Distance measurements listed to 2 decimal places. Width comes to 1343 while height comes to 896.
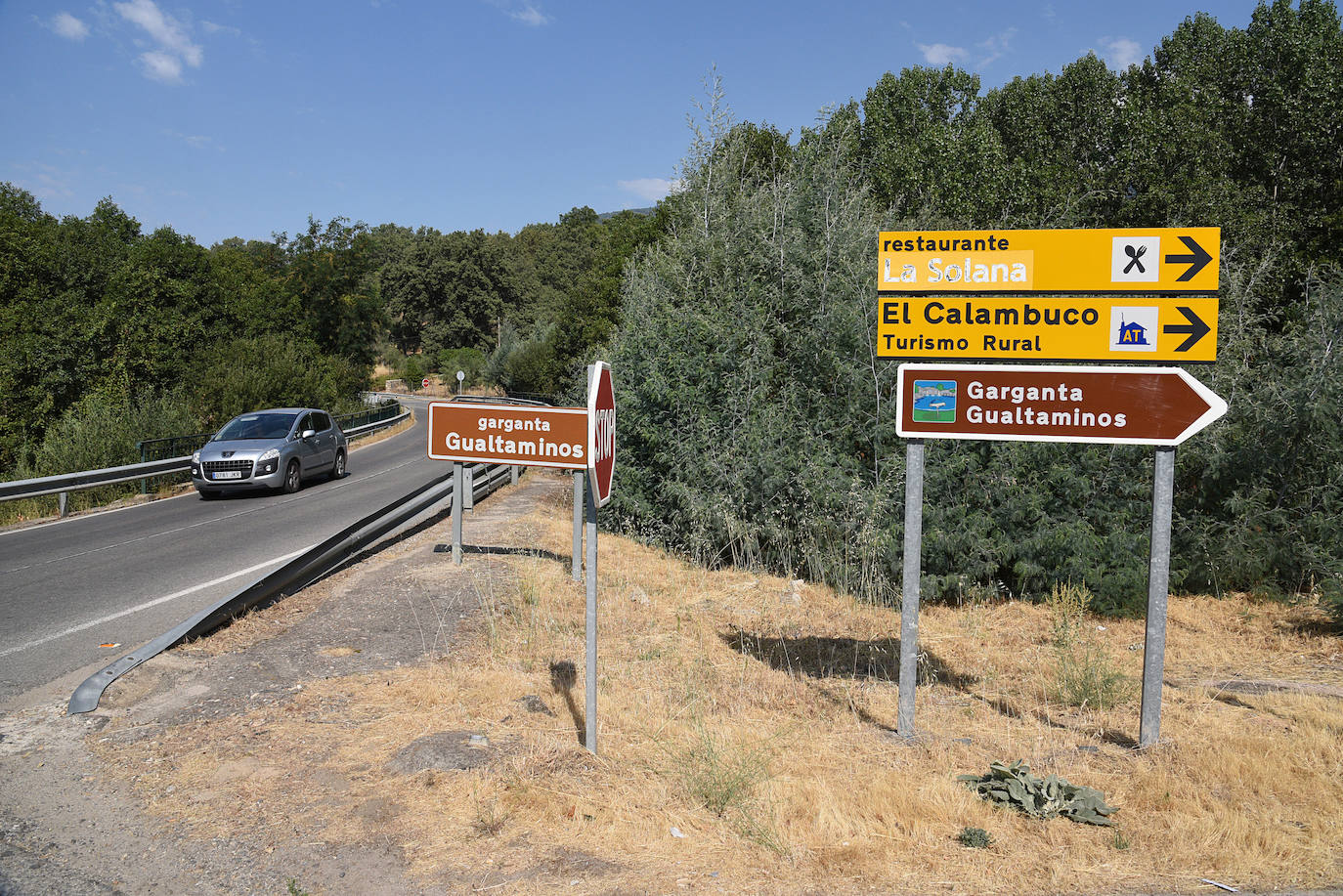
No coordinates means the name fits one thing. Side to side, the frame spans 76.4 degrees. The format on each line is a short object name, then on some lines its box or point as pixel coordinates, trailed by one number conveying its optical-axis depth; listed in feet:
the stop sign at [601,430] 14.84
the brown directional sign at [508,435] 25.67
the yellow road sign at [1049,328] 17.94
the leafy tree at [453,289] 286.25
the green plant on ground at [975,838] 13.15
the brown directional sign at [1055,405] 17.40
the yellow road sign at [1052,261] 17.92
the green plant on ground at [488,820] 13.43
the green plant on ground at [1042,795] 14.10
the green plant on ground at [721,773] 14.38
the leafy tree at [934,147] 117.25
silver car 56.90
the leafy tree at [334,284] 164.35
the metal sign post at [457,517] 32.14
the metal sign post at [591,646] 15.93
